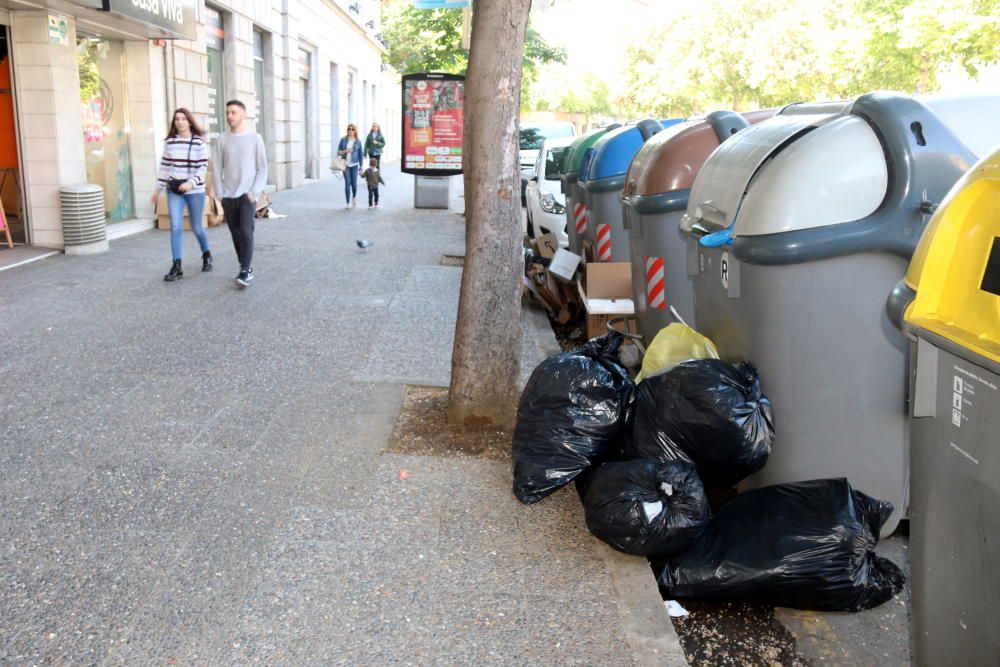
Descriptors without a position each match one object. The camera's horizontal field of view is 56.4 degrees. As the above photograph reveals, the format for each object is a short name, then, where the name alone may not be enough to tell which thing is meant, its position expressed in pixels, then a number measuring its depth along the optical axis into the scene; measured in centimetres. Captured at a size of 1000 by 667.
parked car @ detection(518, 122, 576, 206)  1867
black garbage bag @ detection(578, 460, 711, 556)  356
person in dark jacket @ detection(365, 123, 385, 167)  2000
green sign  1073
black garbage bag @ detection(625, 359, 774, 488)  378
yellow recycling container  206
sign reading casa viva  1107
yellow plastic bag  443
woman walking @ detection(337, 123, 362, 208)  1794
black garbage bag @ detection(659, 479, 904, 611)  340
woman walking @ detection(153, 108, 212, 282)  951
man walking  932
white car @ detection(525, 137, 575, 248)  1253
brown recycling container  572
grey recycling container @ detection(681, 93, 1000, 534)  371
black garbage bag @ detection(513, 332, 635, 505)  407
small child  1808
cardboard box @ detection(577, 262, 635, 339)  719
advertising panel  1684
